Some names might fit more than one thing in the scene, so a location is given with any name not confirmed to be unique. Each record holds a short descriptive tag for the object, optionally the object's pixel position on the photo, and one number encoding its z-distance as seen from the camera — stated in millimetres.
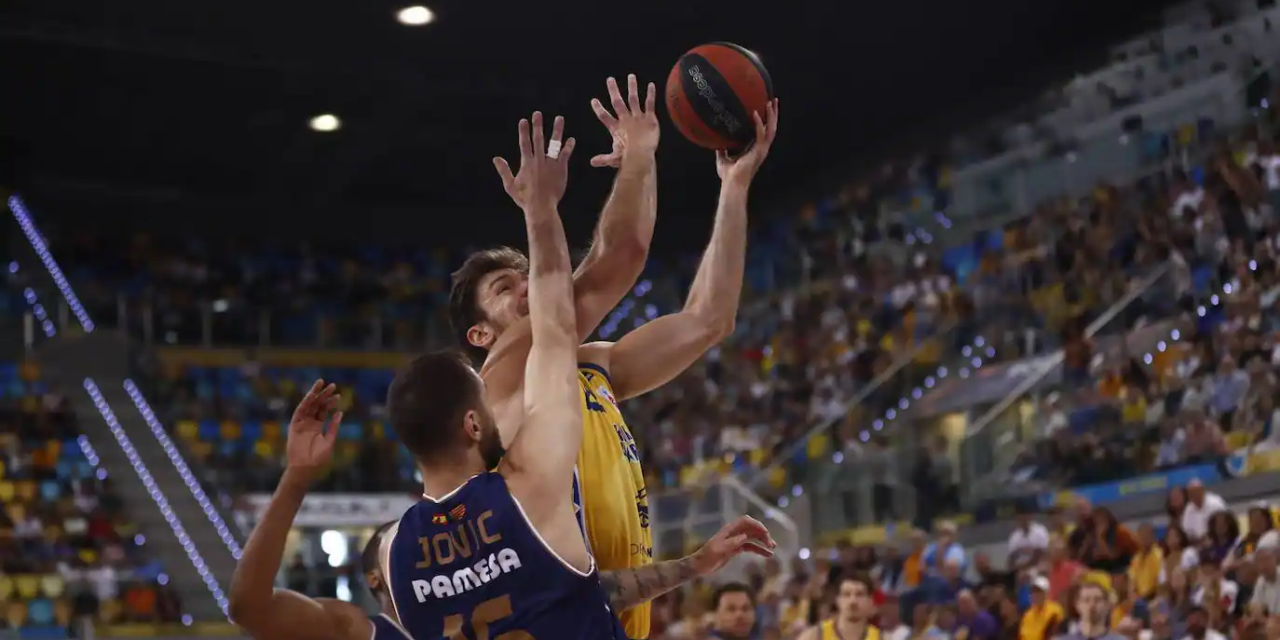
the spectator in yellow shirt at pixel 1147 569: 9703
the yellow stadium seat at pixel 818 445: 15199
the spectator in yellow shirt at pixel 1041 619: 9180
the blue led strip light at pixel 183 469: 15828
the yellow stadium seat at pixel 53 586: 14453
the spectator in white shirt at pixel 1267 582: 8578
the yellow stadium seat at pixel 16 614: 13822
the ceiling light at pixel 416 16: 16781
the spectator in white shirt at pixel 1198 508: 9781
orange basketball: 4219
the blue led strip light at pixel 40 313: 18078
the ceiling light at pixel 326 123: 20094
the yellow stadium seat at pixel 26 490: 15938
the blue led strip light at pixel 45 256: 18438
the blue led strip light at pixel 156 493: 15555
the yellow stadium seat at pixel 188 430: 17812
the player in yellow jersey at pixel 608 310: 3668
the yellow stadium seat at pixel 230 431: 18281
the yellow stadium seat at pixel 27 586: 14336
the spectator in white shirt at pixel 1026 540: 10941
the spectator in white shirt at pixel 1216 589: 8773
